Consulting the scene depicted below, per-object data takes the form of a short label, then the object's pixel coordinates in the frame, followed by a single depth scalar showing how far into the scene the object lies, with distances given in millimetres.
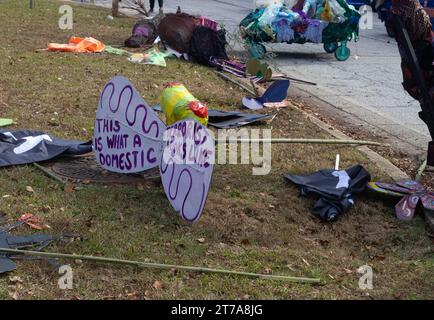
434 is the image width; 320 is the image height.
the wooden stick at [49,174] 5477
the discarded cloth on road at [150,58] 10891
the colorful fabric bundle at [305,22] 12625
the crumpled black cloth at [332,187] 5199
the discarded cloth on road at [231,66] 10820
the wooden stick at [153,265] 4145
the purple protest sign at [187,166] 4559
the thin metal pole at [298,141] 6750
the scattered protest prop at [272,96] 8586
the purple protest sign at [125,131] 5293
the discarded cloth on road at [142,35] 12516
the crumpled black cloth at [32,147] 5855
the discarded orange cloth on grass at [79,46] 11414
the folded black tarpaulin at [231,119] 7496
